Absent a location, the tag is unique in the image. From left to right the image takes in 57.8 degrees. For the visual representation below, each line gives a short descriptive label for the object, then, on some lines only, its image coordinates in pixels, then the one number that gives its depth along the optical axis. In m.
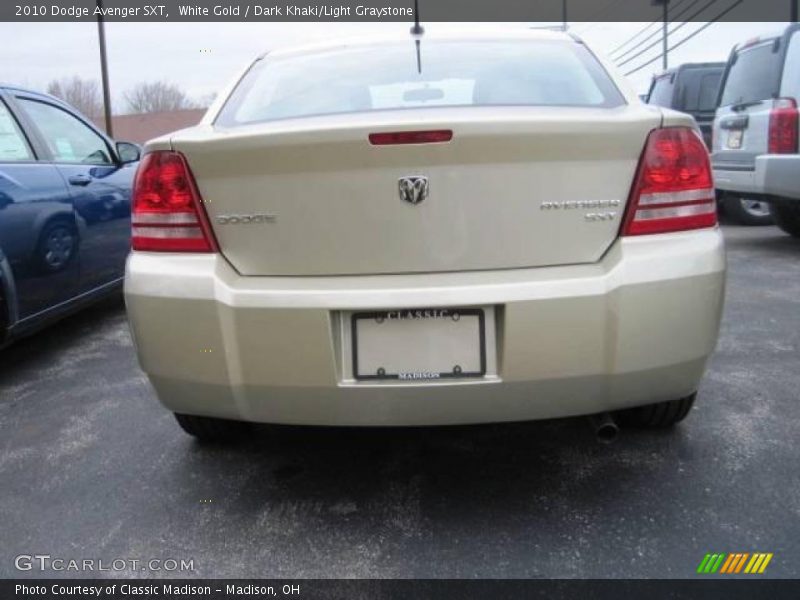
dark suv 9.55
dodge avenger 1.92
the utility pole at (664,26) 22.47
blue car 3.48
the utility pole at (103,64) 18.31
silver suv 5.93
